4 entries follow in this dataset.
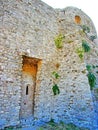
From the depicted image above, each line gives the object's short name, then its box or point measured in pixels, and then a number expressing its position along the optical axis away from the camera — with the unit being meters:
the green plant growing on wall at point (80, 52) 4.28
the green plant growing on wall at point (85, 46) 4.40
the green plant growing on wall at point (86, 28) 6.54
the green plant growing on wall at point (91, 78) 4.10
